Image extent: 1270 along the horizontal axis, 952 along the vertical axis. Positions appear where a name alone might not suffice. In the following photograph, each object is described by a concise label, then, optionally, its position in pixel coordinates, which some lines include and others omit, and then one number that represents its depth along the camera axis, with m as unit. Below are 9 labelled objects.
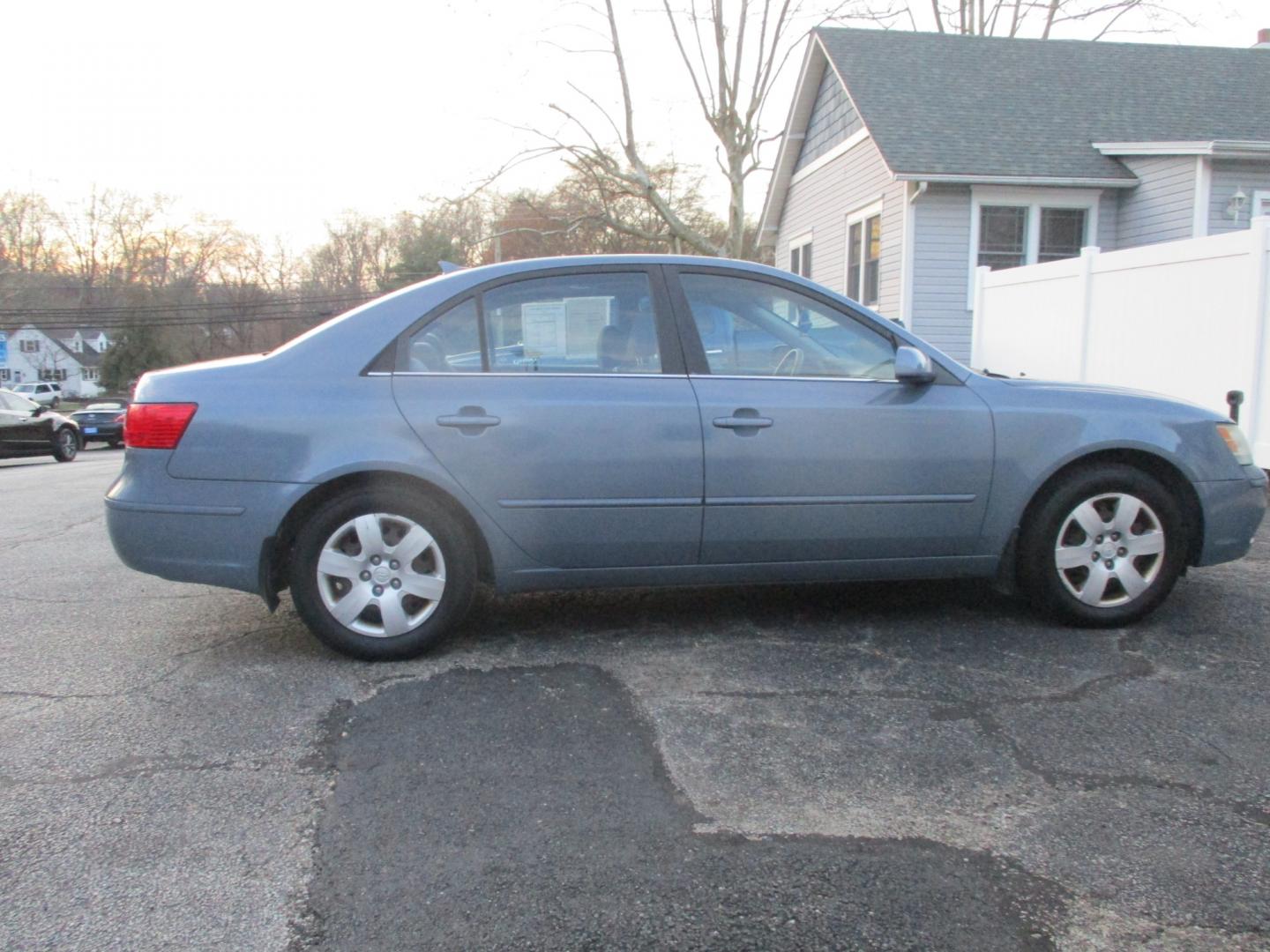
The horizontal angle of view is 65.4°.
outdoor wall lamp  13.15
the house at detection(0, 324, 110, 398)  82.88
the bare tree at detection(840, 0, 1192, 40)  29.41
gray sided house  13.56
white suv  49.41
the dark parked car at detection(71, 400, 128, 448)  29.45
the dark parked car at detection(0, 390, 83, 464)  18.67
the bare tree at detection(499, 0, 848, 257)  23.11
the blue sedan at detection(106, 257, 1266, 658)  3.78
